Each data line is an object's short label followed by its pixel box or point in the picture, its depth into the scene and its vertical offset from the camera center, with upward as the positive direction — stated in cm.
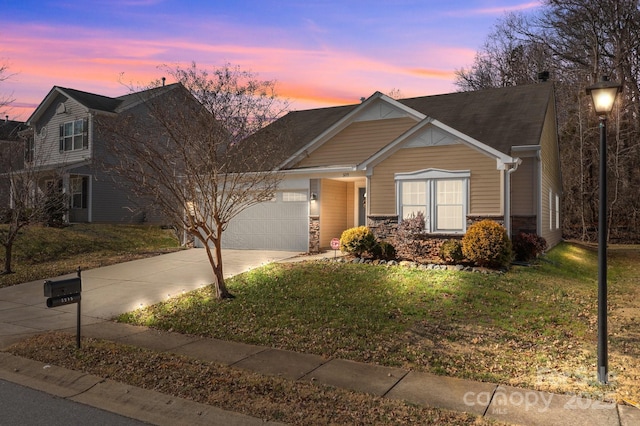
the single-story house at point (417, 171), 1466 +138
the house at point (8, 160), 1618 +184
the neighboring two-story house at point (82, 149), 2638 +361
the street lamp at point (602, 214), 597 +1
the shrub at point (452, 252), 1316 -99
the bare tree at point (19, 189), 1523 +80
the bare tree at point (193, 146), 1010 +146
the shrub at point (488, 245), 1259 -79
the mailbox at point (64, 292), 684 -109
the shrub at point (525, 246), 1454 -95
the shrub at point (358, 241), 1410 -77
